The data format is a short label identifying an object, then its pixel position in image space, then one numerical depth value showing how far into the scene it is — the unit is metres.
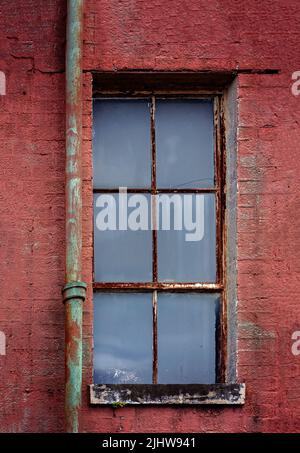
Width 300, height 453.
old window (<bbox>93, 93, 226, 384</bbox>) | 6.76
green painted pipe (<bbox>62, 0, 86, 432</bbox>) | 6.38
